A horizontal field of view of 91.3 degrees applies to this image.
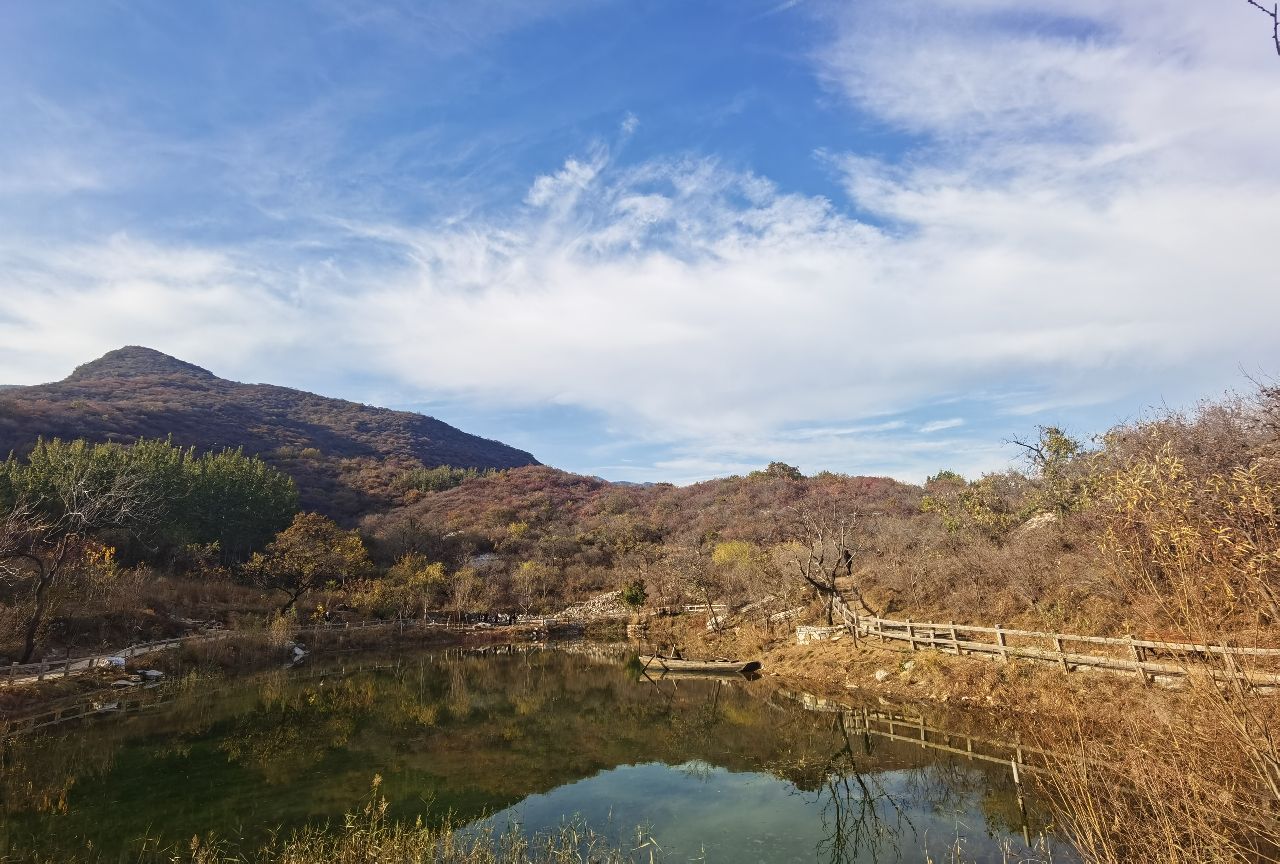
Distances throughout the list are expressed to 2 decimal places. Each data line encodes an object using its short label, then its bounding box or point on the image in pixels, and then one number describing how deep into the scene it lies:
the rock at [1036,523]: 27.91
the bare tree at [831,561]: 31.16
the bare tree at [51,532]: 26.44
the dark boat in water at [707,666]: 30.98
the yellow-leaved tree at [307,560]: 47.06
